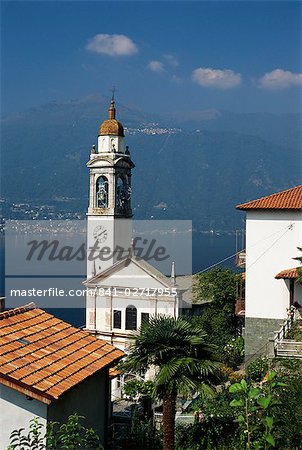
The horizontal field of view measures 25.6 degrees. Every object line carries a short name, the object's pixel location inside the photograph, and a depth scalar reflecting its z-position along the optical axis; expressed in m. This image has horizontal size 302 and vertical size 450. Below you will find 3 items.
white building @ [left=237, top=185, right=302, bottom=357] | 24.08
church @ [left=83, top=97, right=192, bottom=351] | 30.95
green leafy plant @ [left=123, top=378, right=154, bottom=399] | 20.14
